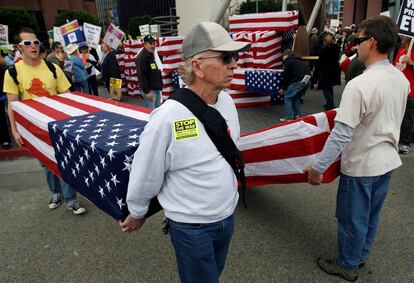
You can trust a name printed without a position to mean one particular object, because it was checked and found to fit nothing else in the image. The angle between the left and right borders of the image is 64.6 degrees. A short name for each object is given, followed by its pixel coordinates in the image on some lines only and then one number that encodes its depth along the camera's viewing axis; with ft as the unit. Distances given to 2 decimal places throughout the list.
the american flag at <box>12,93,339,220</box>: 6.65
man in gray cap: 4.99
